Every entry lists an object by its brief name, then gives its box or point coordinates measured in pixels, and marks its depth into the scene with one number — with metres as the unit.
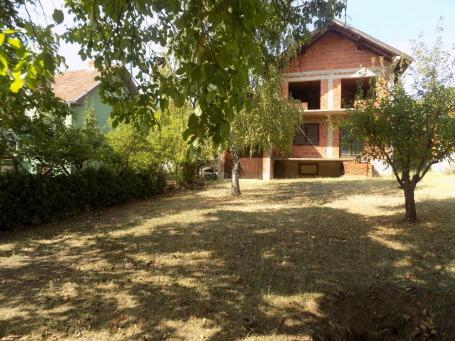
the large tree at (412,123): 8.09
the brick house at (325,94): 22.00
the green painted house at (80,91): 24.17
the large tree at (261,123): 13.99
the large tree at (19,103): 7.52
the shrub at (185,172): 17.41
